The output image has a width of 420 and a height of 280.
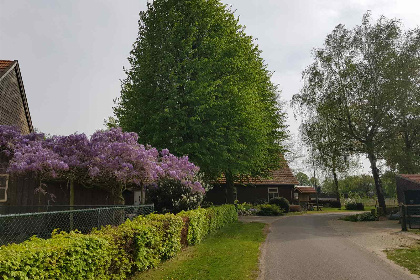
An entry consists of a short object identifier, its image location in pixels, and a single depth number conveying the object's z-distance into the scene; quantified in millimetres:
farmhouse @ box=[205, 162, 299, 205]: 42344
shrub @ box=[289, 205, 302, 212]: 41031
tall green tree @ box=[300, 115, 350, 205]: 32812
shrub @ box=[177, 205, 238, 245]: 14125
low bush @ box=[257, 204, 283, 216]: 34125
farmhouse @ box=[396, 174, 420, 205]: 24750
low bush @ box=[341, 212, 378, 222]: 27469
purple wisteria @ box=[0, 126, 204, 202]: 16859
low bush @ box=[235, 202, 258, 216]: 33781
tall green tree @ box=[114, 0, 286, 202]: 21438
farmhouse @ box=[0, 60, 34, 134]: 20969
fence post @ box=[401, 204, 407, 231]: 19481
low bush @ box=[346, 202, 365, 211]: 46844
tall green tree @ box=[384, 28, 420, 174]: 29672
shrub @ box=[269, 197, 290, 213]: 37781
